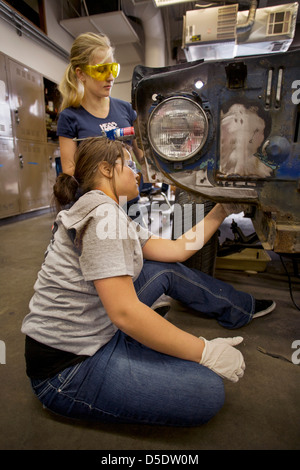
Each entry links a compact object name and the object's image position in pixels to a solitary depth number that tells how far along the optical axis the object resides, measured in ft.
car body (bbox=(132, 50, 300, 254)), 3.40
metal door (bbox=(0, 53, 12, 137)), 13.25
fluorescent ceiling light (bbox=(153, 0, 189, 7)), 12.91
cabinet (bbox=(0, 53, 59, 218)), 13.71
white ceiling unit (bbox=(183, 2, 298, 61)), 12.85
